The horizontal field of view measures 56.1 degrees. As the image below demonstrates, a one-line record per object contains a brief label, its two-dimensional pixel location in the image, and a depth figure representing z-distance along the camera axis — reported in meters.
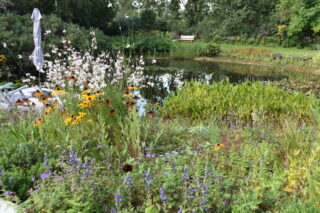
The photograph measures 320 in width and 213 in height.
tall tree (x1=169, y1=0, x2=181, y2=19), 32.59
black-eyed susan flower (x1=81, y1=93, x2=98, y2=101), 2.88
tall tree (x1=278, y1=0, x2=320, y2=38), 20.02
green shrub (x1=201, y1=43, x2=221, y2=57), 18.02
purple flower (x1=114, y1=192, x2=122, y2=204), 1.80
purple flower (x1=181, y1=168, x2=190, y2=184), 2.05
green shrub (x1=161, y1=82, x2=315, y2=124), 5.68
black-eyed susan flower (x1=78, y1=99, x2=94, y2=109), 3.05
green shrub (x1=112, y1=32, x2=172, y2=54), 19.00
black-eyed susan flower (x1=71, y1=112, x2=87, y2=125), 2.97
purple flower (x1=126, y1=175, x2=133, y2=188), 2.04
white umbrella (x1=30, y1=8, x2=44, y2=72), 6.52
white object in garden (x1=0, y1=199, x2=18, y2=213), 2.00
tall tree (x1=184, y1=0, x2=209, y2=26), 30.12
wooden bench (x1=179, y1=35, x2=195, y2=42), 24.48
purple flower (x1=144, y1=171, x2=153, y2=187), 1.99
